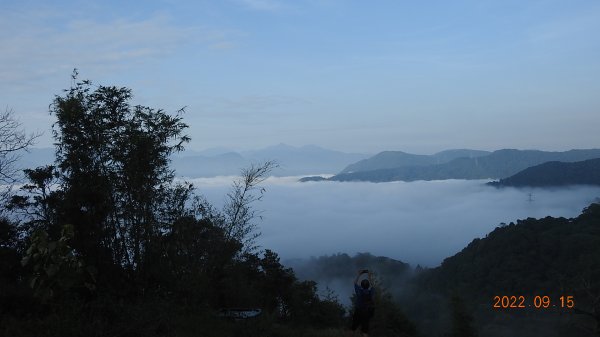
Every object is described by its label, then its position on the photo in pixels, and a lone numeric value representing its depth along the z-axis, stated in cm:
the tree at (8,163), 1648
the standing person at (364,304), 1258
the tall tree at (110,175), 1527
